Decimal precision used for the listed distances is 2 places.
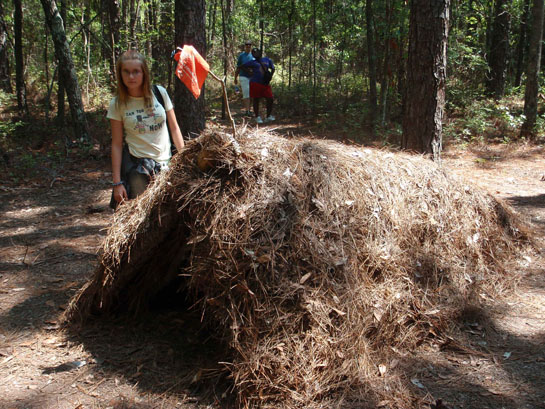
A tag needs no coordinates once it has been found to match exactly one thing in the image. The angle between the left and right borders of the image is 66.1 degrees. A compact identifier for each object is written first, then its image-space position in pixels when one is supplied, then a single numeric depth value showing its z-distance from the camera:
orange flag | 3.34
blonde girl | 3.58
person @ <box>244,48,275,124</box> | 12.20
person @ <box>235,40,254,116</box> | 12.40
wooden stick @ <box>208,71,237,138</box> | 3.25
